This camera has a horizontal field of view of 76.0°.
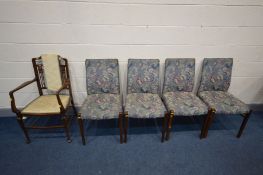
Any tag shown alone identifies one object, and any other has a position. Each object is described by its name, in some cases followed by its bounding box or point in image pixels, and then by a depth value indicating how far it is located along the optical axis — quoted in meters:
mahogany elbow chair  1.68
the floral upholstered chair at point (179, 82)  1.89
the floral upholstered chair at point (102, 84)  1.83
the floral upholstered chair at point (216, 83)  1.90
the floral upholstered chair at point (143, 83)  1.86
